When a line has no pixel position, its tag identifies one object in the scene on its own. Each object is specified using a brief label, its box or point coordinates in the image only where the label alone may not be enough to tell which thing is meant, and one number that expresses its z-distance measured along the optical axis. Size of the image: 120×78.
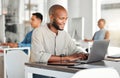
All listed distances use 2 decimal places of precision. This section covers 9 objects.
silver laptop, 1.99
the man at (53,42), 2.09
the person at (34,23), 3.87
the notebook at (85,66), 1.72
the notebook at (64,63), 1.84
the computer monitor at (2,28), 4.57
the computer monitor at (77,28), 5.70
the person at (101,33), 5.64
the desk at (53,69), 1.74
